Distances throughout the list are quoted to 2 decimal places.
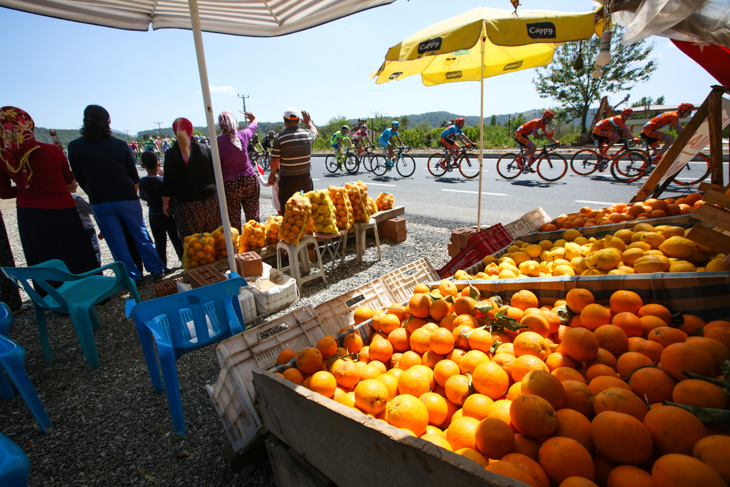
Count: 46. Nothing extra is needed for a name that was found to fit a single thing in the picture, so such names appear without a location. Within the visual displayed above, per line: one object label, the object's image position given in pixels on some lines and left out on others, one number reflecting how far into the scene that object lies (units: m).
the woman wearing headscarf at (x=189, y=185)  4.19
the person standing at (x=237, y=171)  4.52
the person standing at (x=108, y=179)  3.93
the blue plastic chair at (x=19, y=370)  2.13
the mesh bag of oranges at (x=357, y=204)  5.20
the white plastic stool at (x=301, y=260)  4.48
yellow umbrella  3.36
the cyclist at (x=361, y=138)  15.89
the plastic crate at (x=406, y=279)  2.63
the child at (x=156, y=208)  5.02
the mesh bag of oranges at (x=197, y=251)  4.14
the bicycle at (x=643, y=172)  9.50
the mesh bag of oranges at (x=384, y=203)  6.30
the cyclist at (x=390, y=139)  13.88
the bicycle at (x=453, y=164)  12.98
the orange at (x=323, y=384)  1.55
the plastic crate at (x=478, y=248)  3.56
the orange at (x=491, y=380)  1.43
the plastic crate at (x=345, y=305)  2.24
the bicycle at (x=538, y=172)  11.42
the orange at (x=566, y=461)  1.01
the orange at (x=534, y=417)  1.13
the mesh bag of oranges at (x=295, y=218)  4.25
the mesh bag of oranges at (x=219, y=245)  4.38
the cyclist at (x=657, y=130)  9.45
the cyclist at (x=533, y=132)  10.92
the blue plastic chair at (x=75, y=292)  2.90
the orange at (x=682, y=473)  0.84
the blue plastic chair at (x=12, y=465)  1.17
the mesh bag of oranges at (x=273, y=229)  4.94
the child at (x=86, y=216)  4.54
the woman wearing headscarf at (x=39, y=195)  3.47
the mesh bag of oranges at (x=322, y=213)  4.49
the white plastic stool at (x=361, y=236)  5.28
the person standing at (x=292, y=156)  4.95
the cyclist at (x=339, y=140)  15.13
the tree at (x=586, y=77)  21.72
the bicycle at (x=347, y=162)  15.75
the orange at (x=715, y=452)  0.87
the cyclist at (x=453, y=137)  12.52
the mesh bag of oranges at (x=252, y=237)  4.69
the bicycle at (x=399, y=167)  14.35
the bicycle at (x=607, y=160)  10.08
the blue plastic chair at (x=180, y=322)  2.19
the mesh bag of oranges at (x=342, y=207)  4.89
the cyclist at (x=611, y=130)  10.34
